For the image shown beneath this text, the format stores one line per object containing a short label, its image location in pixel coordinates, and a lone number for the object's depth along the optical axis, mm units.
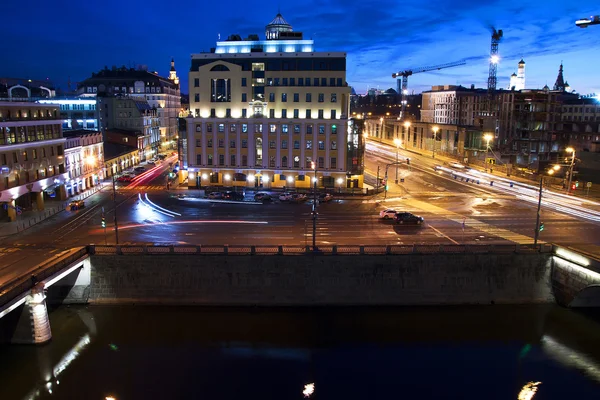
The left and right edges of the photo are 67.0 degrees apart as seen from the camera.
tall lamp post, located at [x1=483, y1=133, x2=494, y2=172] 101762
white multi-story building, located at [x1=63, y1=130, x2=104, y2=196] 71250
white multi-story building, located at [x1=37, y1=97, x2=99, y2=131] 111188
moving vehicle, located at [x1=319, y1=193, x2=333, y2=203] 67812
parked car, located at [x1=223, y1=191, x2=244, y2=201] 69094
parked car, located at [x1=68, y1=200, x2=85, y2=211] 60938
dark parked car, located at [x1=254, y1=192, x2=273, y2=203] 68250
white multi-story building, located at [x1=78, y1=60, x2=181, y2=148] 140125
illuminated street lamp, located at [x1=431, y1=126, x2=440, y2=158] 127612
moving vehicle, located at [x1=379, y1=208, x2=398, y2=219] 55188
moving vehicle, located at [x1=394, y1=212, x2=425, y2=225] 53500
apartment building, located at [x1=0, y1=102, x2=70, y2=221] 54781
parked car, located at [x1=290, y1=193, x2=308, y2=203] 67188
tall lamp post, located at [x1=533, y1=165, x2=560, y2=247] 84656
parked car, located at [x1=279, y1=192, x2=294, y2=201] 67750
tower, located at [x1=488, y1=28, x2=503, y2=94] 145050
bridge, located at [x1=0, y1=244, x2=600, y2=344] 40688
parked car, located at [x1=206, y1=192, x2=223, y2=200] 69750
